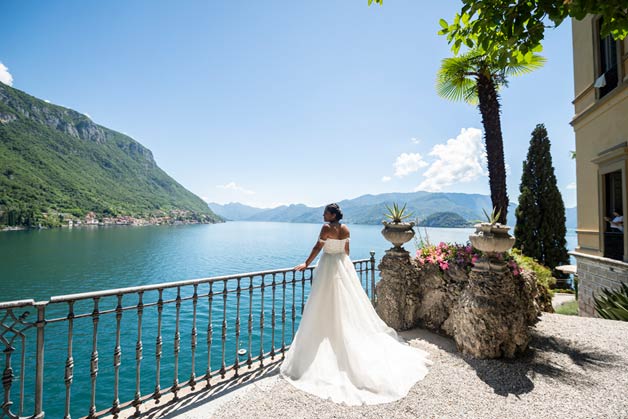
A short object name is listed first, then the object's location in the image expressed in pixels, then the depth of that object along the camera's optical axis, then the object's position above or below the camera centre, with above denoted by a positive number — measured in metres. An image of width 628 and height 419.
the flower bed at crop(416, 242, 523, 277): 4.96 -0.74
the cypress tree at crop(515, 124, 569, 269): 18.14 +0.43
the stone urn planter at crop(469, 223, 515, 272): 4.16 -0.39
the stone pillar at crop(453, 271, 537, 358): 4.04 -1.48
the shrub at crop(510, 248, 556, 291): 5.91 -1.18
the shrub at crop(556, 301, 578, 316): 10.11 -3.43
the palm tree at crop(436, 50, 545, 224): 7.50 +3.42
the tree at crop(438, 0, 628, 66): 2.34 +1.87
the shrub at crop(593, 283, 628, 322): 6.24 -2.08
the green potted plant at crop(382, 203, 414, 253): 5.38 -0.21
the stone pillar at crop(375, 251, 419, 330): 5.44 -1.49
